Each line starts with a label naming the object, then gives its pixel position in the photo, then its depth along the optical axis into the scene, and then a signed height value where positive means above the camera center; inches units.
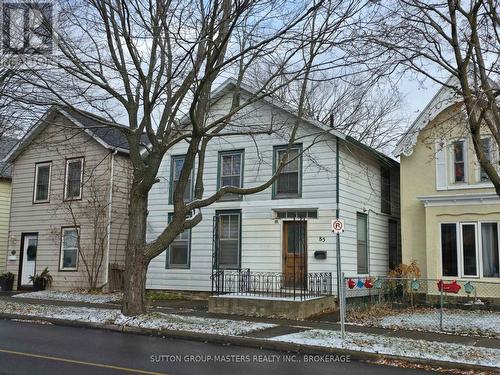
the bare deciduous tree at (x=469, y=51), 421.7 +174.8
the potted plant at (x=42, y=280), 911.0 -35.1
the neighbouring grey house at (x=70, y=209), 880.9 +84.0
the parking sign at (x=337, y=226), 451.8 +31.0
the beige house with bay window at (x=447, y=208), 701.3 +76.2
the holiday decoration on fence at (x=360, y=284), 652.6 -23.0
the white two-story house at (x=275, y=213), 704.4 +68.3
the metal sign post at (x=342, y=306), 441.7 -33.8
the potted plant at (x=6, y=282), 941.8 -40.8
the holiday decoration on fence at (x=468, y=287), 649.4 -24.1
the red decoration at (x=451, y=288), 612.4 -24.0
